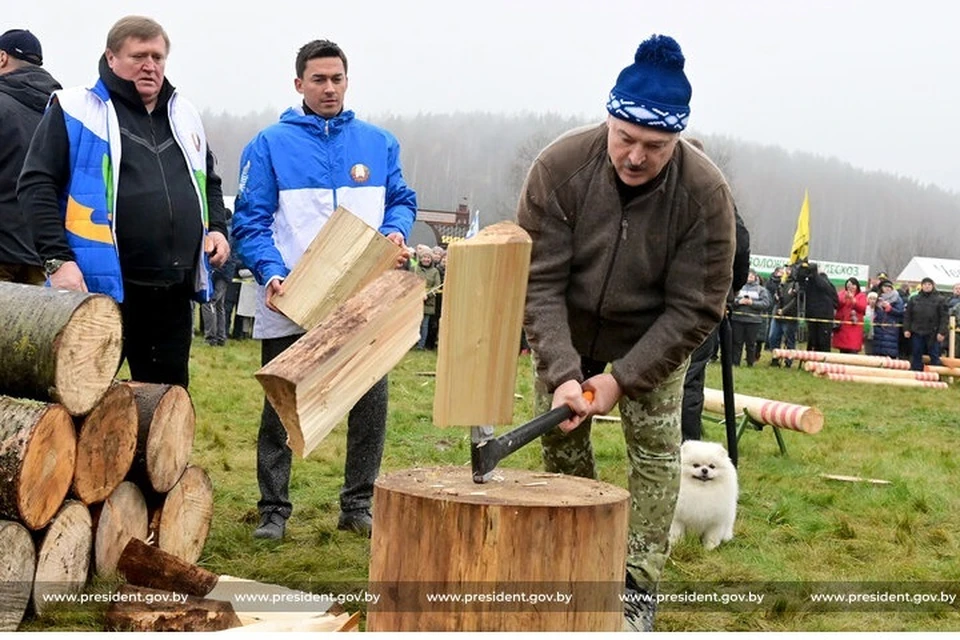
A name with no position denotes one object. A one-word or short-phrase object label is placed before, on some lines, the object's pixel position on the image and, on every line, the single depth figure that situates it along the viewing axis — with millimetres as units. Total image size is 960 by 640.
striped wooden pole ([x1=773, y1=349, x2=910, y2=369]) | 20594
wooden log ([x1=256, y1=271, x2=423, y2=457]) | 3164
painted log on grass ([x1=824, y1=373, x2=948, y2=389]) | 18516
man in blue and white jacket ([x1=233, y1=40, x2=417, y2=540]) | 5281
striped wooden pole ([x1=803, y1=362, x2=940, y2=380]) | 19047
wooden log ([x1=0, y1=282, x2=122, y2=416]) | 4020
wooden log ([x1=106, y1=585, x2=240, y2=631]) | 3895
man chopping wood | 3914
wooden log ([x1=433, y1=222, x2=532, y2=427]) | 3154
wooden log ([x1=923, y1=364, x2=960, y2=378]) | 20594
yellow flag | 24797
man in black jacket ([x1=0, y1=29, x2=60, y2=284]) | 5715
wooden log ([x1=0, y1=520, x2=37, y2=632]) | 3873
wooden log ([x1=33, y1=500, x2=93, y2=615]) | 4090
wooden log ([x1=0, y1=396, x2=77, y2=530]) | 3857
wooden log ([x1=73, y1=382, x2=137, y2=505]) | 4227
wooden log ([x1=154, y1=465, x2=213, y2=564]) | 4781
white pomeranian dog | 6004
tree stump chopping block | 2994
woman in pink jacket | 22984
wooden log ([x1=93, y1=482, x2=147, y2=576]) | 4414
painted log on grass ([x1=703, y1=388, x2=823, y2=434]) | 8148
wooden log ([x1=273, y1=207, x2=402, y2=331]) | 4828
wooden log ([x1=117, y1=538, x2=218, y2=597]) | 4181
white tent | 39250
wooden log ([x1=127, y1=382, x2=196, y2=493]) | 4586
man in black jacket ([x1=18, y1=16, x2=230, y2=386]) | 4555
